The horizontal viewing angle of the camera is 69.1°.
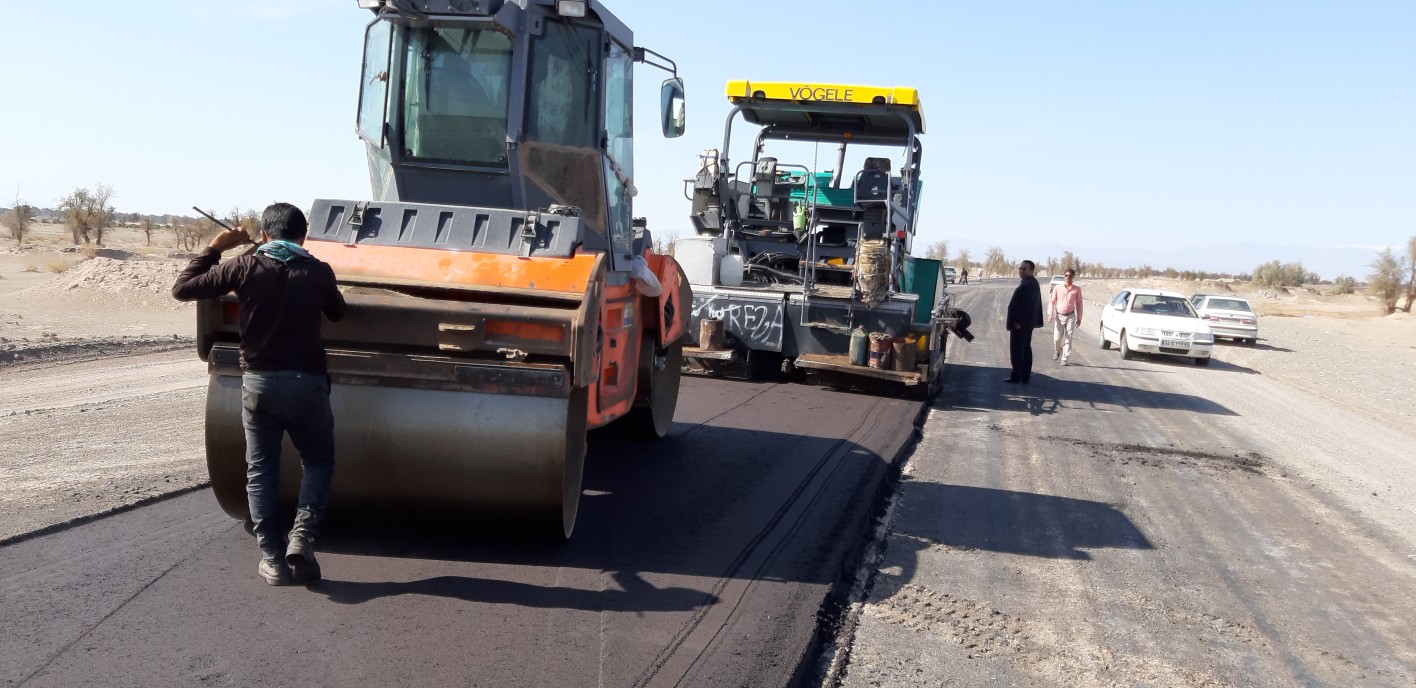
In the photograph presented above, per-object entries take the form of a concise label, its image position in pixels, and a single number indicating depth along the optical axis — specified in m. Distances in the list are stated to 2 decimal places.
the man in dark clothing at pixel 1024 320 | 13.51
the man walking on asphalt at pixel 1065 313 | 16.14
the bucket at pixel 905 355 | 11.04
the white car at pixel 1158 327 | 18.31
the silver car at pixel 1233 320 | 23.81
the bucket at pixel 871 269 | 11.06
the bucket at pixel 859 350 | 11.09
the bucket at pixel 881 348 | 11.01
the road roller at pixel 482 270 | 4.53
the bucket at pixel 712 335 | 11.66
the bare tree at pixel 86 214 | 44.34
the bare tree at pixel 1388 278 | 44.75
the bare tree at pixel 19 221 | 42.97
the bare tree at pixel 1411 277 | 44.59
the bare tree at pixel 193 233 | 47.32
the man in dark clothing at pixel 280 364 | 4.17
